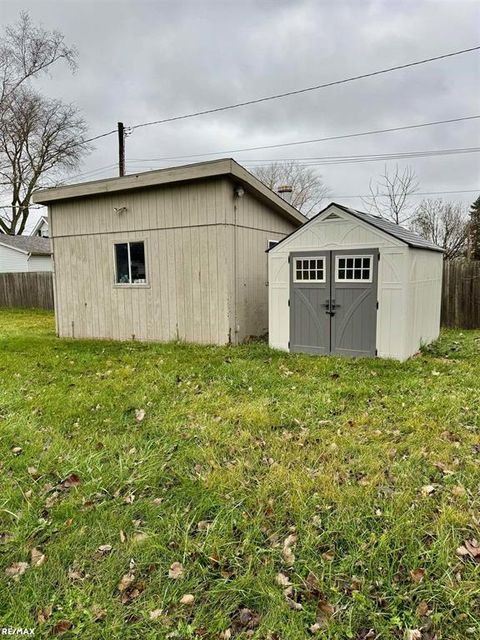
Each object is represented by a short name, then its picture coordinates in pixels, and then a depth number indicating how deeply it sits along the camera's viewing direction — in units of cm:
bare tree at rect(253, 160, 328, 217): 2544
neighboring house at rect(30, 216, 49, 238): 3093
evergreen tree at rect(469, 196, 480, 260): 1926
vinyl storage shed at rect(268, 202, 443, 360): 595
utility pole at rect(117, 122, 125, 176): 1382
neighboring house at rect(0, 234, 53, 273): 2259
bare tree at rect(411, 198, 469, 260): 2002
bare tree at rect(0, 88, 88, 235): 2194
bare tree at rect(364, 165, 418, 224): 1780
